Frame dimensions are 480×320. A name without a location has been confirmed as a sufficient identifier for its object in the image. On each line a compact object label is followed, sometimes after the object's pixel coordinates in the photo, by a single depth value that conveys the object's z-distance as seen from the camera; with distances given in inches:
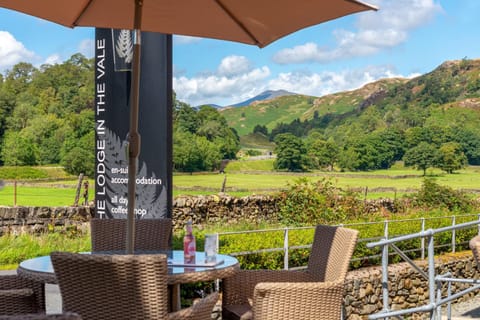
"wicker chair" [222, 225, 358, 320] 129.9
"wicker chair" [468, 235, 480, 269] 153.9
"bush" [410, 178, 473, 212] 643.5
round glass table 118.6
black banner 256.2
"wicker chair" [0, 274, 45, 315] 129.3
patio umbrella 145.9
